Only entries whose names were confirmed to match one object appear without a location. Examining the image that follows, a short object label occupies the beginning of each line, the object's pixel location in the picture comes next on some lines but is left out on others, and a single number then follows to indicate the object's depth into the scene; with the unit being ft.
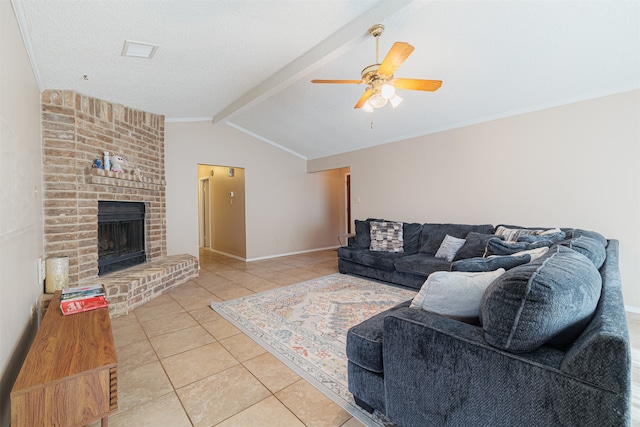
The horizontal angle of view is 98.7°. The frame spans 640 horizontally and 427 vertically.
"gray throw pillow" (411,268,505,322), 4.15
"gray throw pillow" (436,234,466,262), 11.56
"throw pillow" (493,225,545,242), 9.82
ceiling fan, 6.74
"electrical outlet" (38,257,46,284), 7.87
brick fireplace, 9.26
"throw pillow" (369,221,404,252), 13.91
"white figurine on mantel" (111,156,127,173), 11.18
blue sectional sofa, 2.56
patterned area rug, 6.01
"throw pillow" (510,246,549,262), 5.30
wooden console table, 3.83
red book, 6.41
